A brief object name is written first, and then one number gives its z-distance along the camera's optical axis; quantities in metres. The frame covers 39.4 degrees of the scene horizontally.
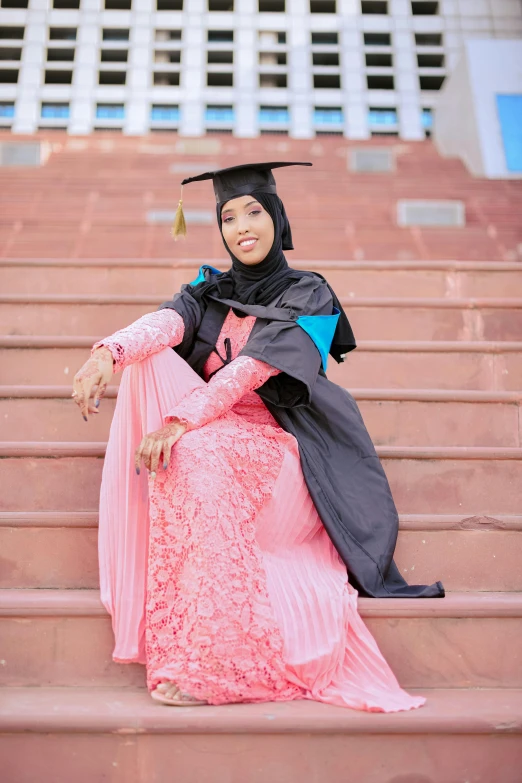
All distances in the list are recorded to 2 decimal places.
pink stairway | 1.25
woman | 1.33
